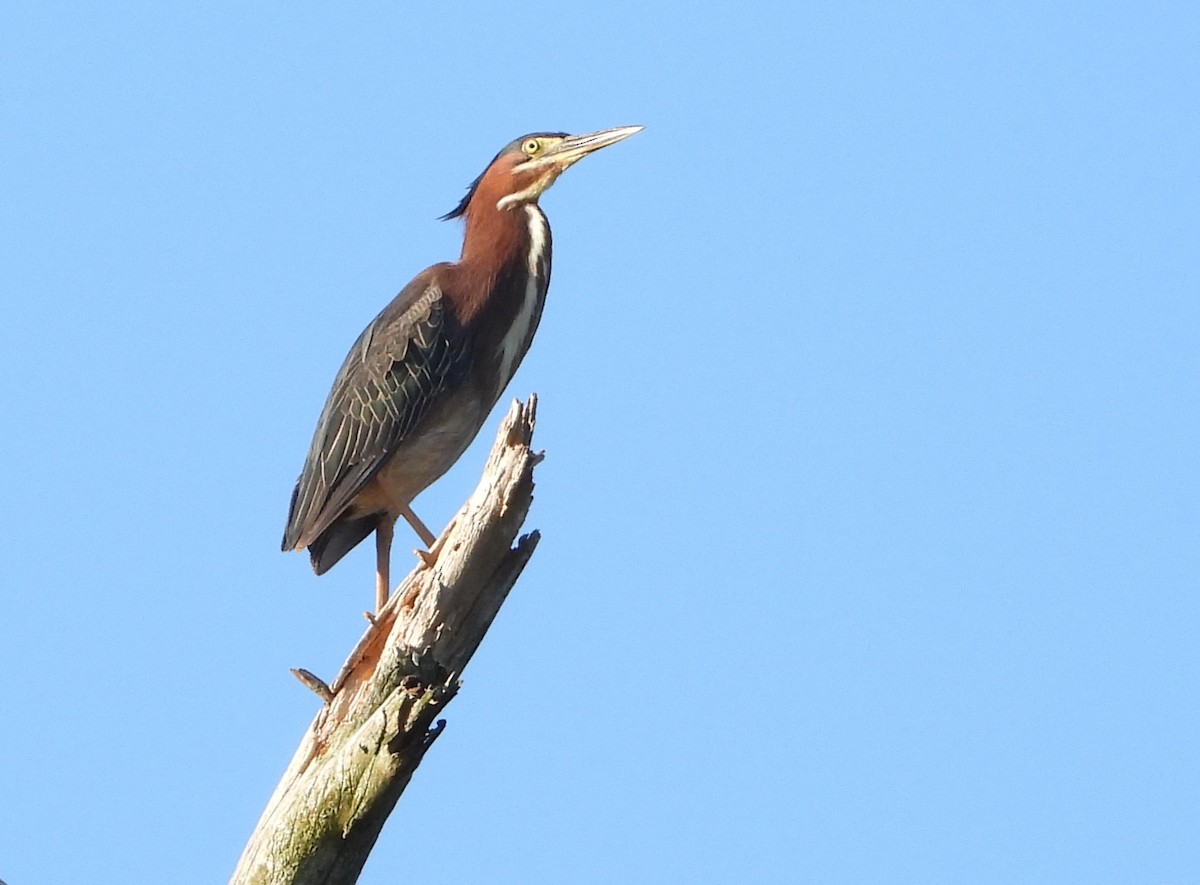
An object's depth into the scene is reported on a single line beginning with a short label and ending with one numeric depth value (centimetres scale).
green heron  1419
